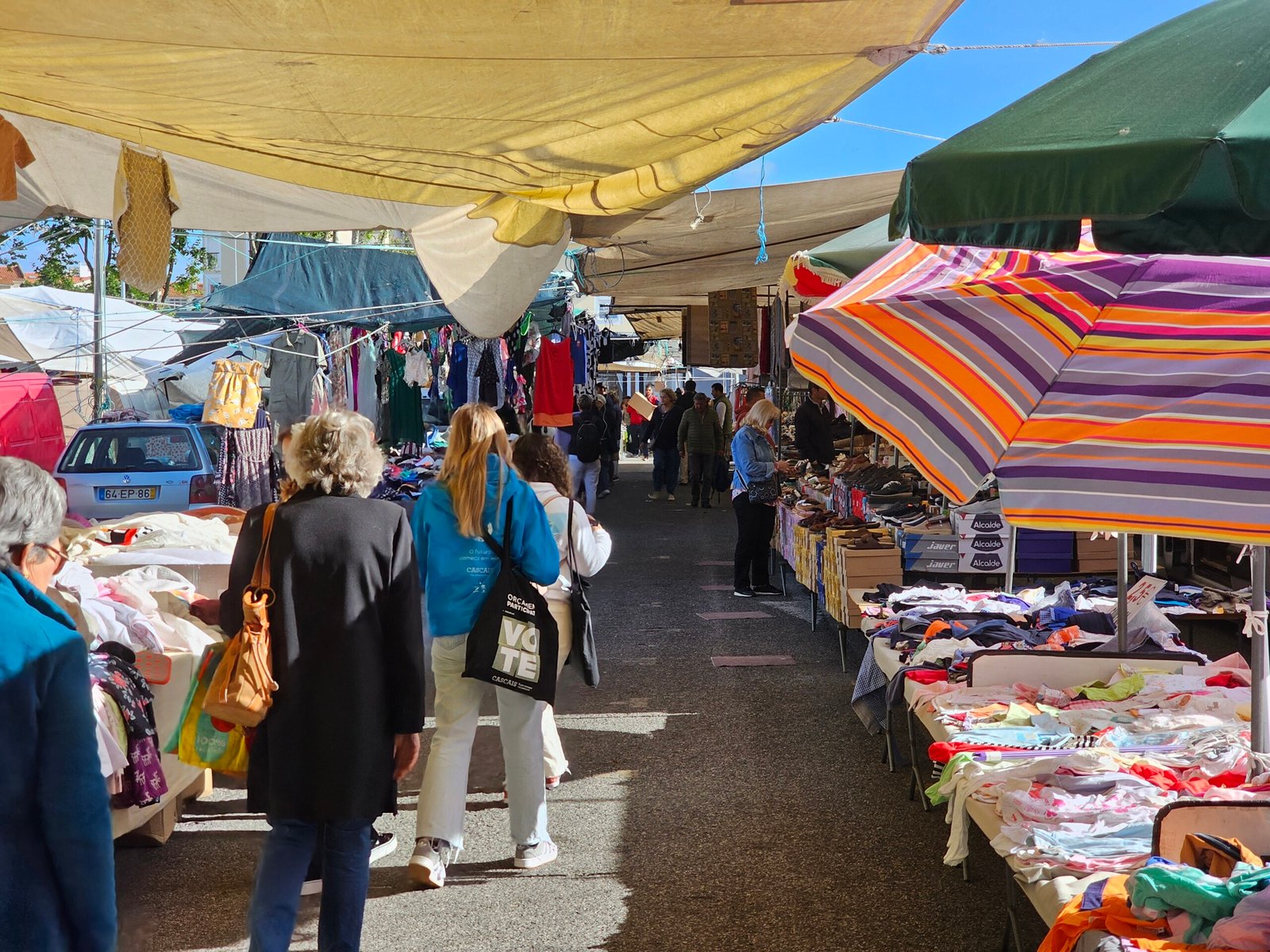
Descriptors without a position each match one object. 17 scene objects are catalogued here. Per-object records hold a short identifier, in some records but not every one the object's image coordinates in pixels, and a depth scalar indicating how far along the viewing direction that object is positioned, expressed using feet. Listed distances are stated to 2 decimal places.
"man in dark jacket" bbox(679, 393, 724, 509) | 67.10
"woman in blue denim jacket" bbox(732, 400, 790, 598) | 38.55
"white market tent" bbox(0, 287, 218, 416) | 65.92
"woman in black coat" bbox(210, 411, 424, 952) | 12.16
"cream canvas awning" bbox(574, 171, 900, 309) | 31.50
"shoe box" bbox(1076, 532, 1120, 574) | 31.81
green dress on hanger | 54.13
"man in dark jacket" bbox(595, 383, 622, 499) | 71.67
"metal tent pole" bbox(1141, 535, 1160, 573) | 21.21
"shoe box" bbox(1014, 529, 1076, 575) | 31.91
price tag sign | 17.56
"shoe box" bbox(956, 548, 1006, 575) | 30.60
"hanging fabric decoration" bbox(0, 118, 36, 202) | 15.51
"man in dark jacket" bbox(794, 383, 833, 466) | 46.62
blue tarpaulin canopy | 45.09
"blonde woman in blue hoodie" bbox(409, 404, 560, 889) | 16.60
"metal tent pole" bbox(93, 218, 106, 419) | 56.24
